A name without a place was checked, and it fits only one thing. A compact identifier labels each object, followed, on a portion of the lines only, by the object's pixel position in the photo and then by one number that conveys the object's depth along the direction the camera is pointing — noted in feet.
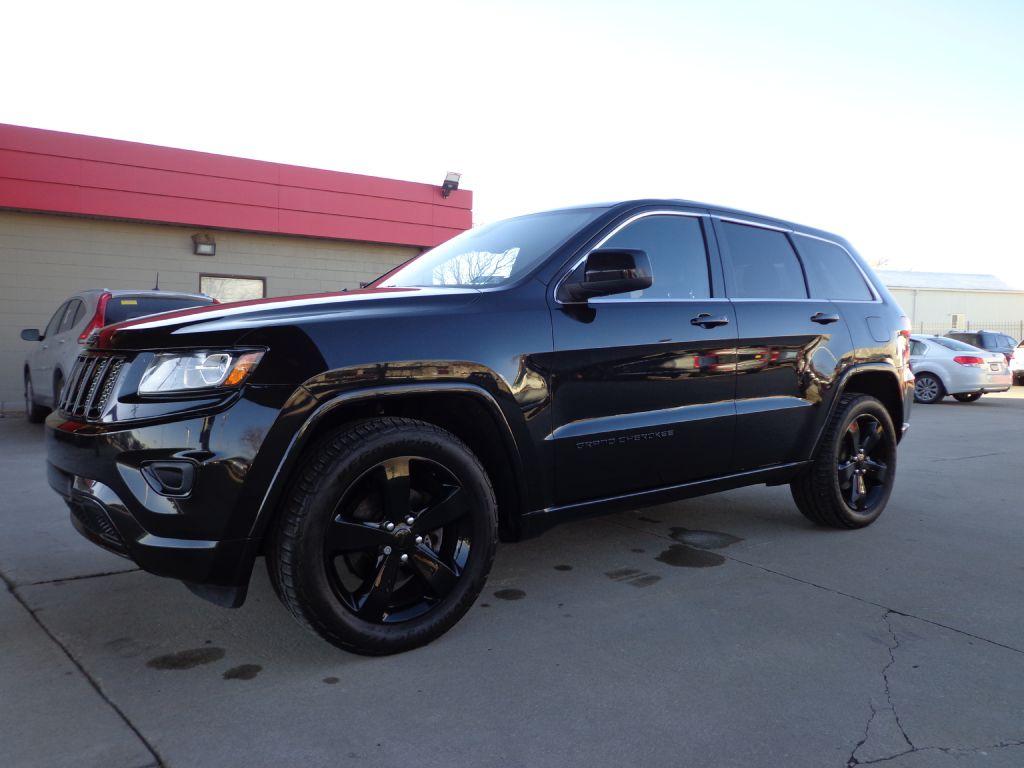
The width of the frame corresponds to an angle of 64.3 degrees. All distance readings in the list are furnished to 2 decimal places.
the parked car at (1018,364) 66.74
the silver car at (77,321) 26.99
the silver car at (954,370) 50.03
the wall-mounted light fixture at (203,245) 45.83
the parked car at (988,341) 73.72
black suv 8.74
